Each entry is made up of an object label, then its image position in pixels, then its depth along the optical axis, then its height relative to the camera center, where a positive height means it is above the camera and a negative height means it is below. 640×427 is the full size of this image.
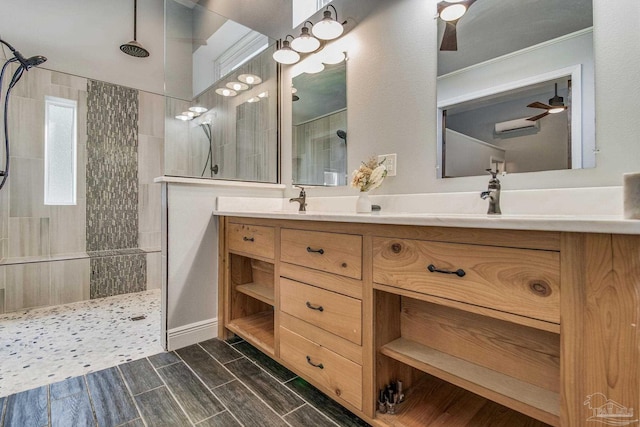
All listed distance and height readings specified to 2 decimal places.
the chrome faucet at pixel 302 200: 2.15 +0.09
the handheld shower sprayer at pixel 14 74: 2.64 +1.26
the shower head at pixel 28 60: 2.61 +1.33
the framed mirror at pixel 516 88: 1.12 +0.52
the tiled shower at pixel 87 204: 2.82 +0.09
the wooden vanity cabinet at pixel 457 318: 0.70 -0.35
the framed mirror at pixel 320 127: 2.00 +0.61
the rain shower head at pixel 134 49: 2.91 +1.61
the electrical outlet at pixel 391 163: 1.67 +0.28
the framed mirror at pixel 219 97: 2.43 +0.98
